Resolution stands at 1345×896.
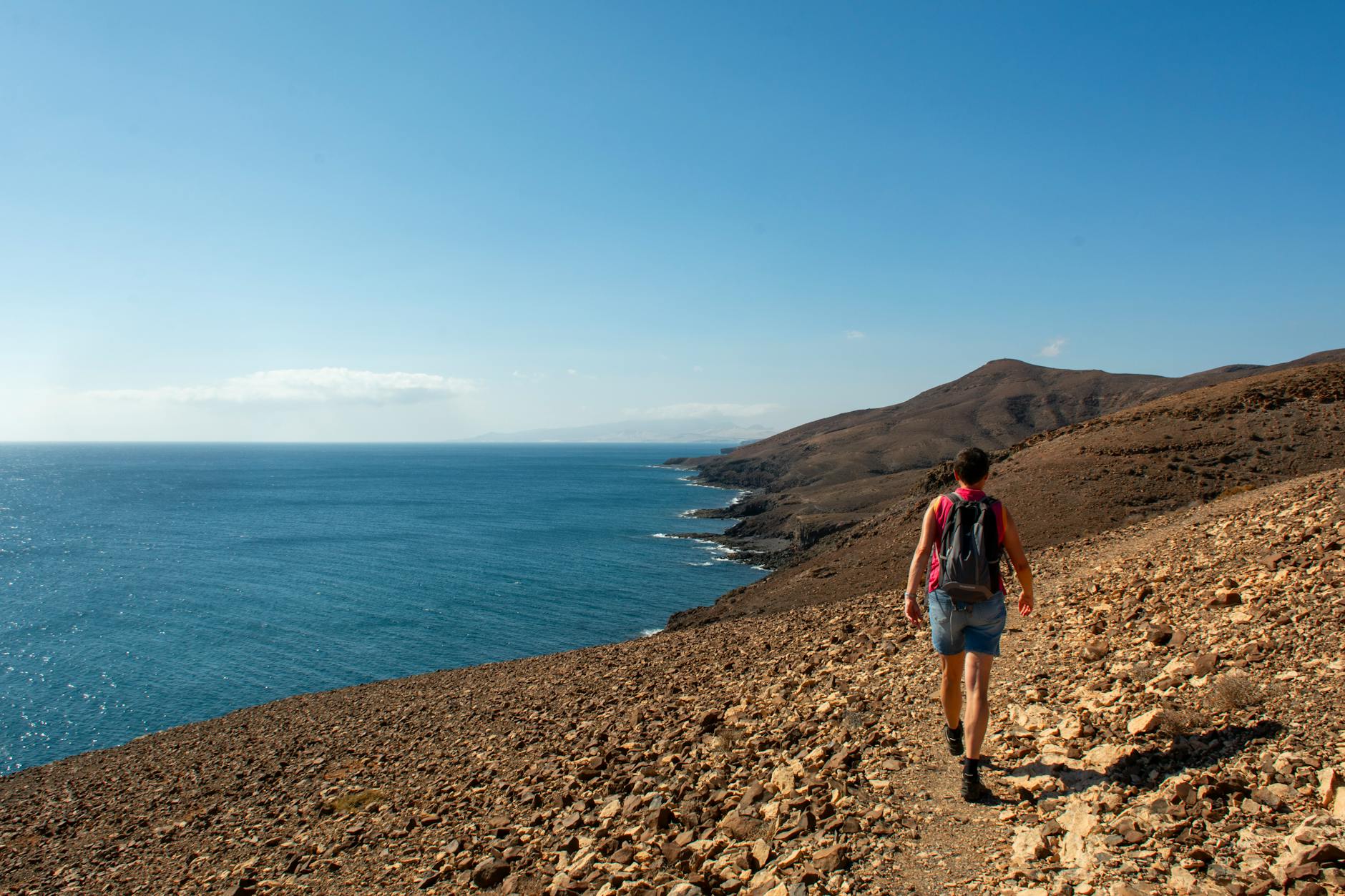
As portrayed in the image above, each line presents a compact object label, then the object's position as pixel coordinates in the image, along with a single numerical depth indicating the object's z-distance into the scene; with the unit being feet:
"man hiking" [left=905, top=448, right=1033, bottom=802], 19.77
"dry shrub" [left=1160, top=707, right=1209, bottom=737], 20.03
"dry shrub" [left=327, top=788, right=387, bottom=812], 34.83
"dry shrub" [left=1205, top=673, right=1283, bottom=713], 20.31
